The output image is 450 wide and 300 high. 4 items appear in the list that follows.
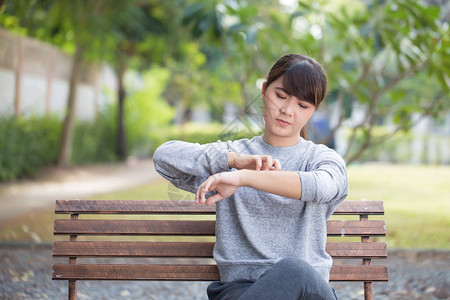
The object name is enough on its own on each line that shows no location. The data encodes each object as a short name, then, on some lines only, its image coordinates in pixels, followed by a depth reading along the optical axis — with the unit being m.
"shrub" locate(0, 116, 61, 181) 11.10
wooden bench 2.79
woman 2.29
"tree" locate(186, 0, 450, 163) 5.22
